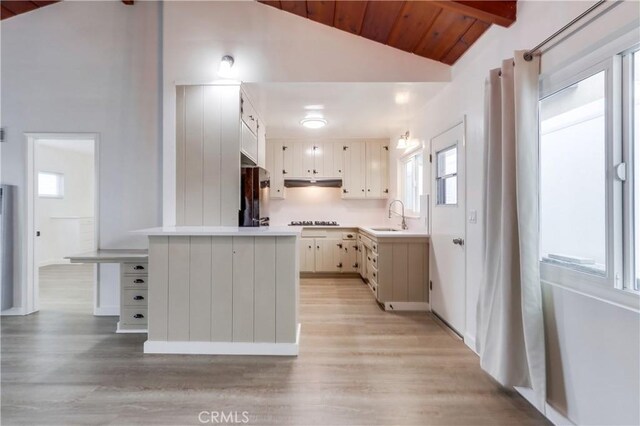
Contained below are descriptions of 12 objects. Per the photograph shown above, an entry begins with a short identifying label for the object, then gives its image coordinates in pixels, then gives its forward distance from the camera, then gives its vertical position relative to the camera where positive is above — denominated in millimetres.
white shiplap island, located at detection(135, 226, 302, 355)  2441 -597
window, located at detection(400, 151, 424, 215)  4172 +473
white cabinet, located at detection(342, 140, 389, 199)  5281 +838
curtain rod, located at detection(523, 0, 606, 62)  1427 +964
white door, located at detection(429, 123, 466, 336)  2738 -147
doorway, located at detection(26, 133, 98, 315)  3649 -177
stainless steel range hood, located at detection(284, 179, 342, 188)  5281 +530
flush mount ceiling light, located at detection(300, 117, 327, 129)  4078 +1235
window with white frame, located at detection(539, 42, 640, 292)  1376 +191
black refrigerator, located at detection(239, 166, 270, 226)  3064 +184
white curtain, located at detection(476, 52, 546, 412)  1725 -100
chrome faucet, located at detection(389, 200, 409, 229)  4434 -109
